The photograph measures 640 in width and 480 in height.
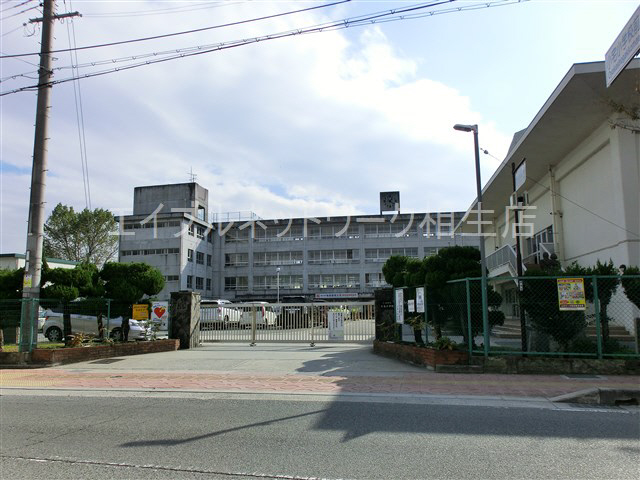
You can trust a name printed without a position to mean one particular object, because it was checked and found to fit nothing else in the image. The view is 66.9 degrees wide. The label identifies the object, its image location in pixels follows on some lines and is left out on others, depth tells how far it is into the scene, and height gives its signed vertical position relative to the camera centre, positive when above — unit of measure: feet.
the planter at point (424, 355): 36.52 -4.22
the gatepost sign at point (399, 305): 46.83 -0.19
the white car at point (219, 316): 63.67 -1.52
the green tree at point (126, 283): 53.21 +2.44
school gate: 59.47 -2.36
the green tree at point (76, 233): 167.02 +25.12
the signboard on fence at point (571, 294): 34.55 +0.55
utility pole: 47.26 +13.11
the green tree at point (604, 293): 35.55 +0.62
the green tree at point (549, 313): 35.60 -0.83
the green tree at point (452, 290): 40.09 +1.11
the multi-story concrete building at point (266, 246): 194.29 +24.43
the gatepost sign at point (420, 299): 42.58 +0.30
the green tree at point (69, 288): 49.24 +1.81
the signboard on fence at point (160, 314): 57.09 -1.05
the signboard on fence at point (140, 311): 53.47 -0.65
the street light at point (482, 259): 36.27 +3.51
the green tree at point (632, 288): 35.17 +0.96
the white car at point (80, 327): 64.69 -3.00
